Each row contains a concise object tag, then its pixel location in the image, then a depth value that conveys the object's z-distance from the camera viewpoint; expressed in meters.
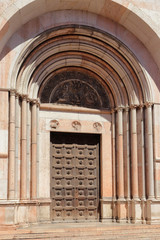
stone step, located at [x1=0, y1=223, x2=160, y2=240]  9.80
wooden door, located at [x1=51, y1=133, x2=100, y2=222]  12.55
